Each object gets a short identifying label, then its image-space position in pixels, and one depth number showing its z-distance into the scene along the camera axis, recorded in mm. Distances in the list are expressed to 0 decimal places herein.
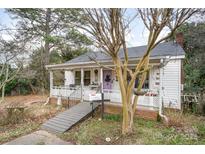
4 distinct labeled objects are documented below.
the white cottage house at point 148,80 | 5844
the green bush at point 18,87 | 11094
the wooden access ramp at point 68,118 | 5481
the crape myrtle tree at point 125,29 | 3725
